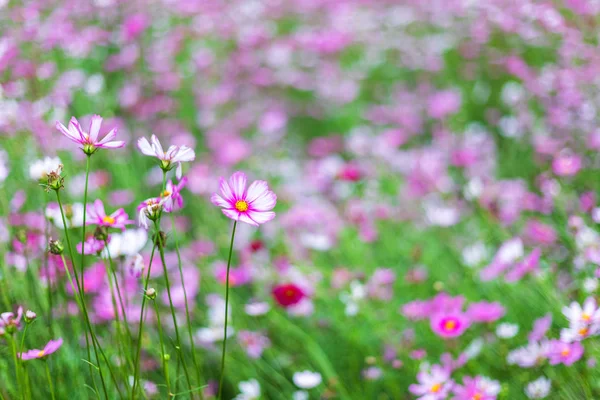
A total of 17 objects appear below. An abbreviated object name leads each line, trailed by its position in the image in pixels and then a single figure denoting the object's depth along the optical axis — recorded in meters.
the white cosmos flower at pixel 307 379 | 4.14
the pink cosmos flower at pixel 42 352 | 3.84
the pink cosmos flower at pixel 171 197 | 3.77
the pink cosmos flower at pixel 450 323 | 4.10
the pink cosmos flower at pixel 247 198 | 3.77
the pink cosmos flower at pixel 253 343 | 4.28
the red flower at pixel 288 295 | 4.26
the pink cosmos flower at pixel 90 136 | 3.76
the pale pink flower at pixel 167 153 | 3.76
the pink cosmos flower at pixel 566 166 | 4.34
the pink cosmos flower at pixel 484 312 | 4.15
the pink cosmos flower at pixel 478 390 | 4.04
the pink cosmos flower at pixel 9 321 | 3.78
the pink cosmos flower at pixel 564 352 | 3.97
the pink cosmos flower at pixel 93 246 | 3.86
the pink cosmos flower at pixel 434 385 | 4.03
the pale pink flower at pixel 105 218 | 3.86
